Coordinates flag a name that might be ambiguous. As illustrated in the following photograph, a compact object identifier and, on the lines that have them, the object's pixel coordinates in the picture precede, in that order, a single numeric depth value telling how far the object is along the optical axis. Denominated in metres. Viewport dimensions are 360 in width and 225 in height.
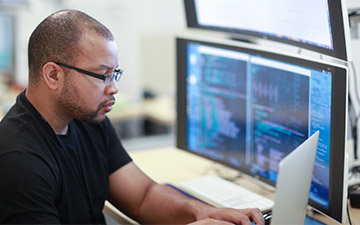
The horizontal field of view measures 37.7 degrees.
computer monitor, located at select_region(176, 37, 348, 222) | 1.37
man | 1.26
